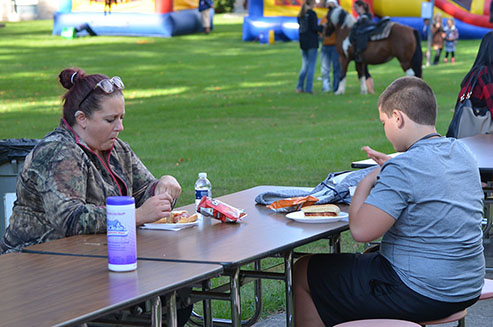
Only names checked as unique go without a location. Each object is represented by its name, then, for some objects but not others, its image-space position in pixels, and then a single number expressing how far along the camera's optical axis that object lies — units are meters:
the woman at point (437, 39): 44.89
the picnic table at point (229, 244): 5.45
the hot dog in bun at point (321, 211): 6.56
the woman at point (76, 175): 6.18
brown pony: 31.05
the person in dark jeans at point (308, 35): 31.02
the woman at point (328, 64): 32.48
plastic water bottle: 7.32
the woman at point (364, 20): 30.80
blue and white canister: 4.88
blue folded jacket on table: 7.20
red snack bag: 6.52
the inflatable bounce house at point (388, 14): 53.92
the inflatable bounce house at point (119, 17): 59.47
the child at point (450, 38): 44.87
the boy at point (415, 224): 5.67
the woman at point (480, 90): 11.42
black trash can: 8.46
